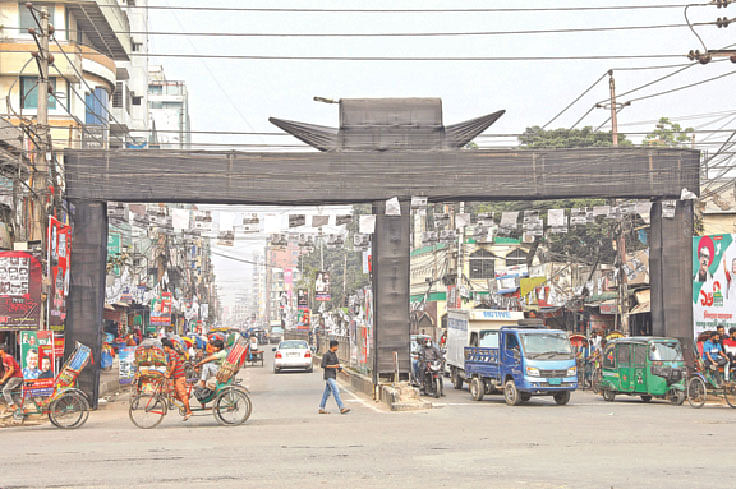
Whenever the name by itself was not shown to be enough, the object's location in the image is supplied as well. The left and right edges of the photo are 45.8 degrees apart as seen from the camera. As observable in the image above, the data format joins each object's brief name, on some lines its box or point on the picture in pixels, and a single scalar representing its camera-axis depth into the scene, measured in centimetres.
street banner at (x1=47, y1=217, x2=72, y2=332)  2220
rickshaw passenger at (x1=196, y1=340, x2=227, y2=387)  1905
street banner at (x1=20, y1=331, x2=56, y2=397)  2055
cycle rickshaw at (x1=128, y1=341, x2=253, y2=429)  1838
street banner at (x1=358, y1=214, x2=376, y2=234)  2606
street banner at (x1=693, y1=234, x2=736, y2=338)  2936
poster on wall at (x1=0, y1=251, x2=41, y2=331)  2411
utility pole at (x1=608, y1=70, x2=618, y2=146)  3912
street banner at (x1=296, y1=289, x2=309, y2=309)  9512
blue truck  2386
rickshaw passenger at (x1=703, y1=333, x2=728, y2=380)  2319
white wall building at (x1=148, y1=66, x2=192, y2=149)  11750
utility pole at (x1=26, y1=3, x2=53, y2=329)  2403
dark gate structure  2444
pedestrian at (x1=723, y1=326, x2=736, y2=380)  2345
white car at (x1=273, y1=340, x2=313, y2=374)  4516
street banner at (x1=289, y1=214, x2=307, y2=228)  2843
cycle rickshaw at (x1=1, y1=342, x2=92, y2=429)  1878
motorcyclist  2839
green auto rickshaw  2417
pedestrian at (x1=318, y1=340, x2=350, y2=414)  2134
